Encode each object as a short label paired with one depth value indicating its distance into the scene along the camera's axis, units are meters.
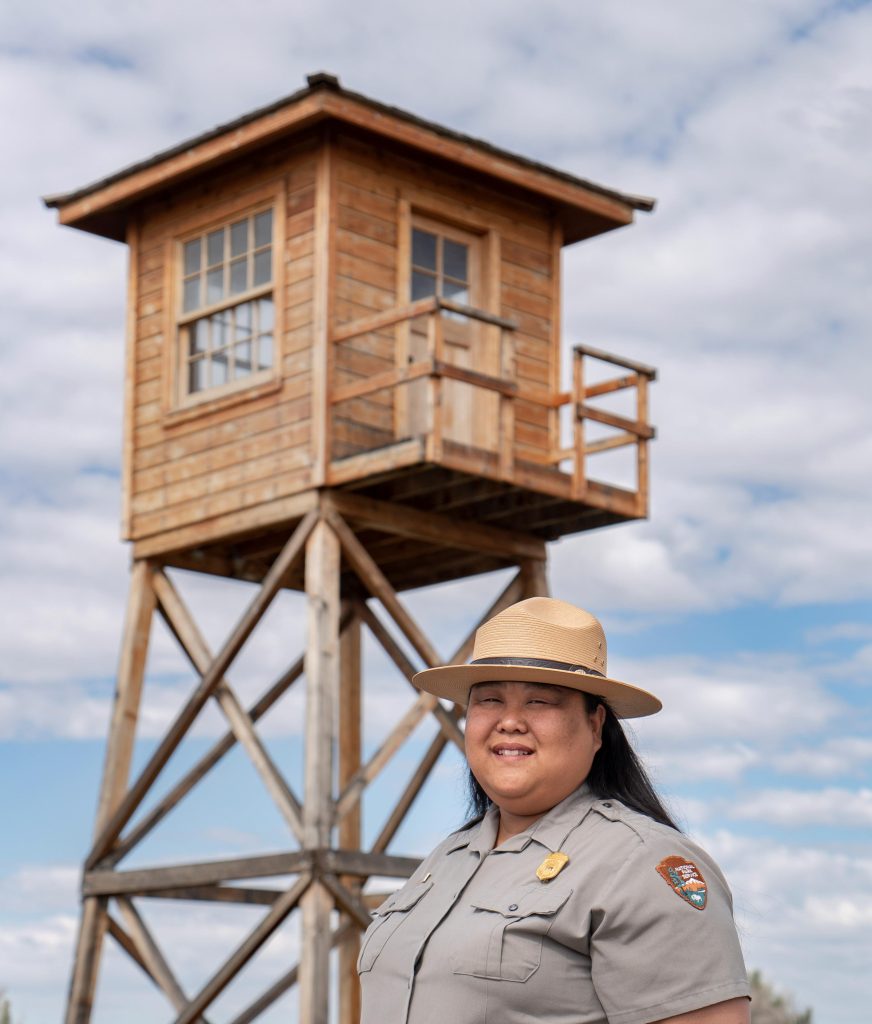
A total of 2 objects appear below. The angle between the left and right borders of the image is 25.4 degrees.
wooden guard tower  12.87
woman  3.15
